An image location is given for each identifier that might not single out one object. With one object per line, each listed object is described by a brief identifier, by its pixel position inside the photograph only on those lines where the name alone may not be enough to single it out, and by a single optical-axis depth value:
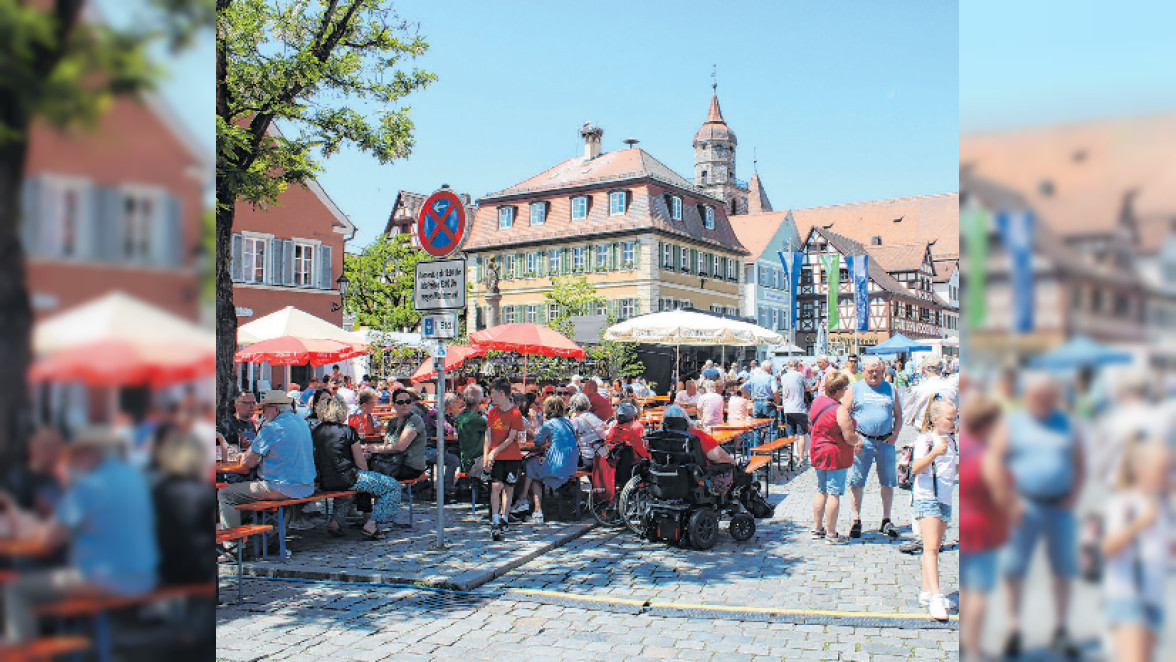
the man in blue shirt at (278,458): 8.06
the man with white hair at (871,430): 8.55
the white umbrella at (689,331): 16.98
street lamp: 23.83
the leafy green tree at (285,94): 9.62
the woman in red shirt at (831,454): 8.66
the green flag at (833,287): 41.75
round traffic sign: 8.14
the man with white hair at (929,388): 9.54
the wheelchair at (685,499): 8.46
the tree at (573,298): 42.56
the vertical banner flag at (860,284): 39.62
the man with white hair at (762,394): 16.95
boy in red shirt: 9.53
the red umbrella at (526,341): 16.05
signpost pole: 7.99
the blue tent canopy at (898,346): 33.12
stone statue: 52.88
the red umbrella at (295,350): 13.41
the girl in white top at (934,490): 6.01
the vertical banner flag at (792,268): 41.31
